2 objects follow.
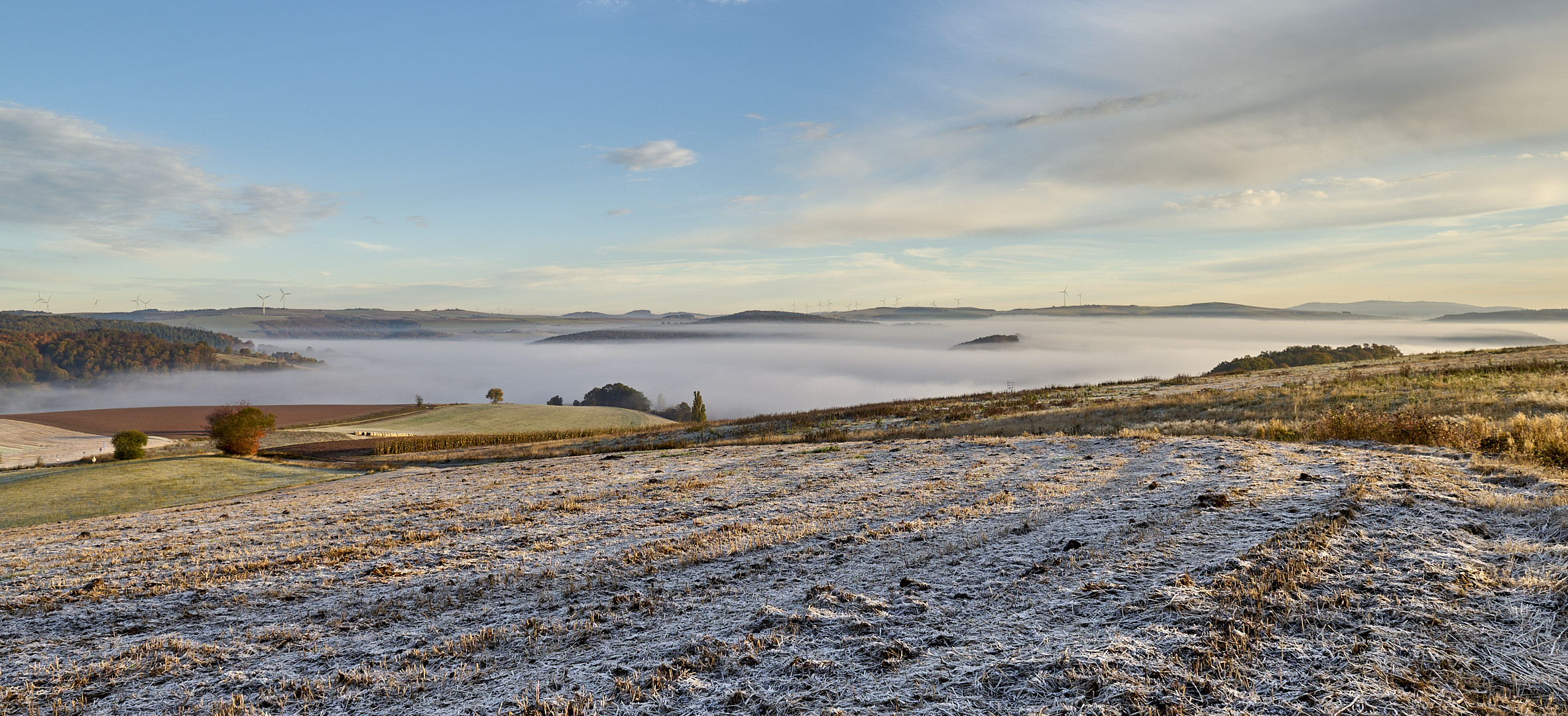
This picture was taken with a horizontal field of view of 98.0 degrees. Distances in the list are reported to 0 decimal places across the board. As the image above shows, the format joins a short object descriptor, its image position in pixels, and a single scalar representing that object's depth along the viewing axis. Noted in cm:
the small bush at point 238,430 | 4672
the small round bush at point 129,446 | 4569
